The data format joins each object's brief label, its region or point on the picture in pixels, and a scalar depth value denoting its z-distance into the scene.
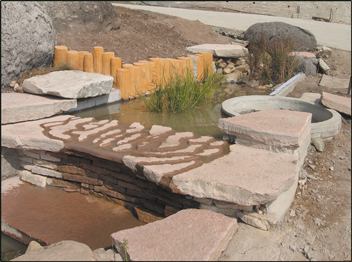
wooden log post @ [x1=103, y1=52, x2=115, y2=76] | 5.81
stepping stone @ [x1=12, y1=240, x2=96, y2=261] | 2.11
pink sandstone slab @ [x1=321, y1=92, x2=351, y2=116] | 4.48
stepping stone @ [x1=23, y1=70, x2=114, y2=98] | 4.54
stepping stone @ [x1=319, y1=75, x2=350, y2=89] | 6.33
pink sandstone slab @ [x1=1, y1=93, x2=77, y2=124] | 3.98
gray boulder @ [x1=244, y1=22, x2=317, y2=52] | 8.49
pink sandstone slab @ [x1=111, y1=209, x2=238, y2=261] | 2.15
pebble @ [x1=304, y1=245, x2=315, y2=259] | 2.38
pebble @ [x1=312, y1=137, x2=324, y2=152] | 3.92
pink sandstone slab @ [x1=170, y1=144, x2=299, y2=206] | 2.49
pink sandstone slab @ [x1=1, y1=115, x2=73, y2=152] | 3.46
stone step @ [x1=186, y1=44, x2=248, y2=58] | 7.57
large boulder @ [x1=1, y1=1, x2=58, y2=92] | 4.95
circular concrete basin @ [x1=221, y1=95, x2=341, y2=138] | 4.13
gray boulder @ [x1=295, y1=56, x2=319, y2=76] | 7.18
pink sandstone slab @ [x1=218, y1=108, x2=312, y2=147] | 3.10
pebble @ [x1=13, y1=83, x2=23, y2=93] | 4.89
